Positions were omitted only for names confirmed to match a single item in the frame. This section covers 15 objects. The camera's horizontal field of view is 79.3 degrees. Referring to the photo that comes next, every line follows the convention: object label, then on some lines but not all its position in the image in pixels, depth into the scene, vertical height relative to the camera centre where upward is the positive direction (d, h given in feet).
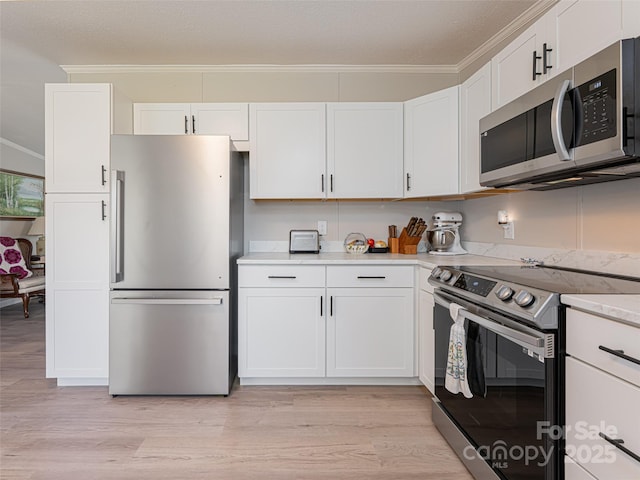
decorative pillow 16.79 -0.91
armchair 16.34 -1.94
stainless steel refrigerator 8.50 -0.65
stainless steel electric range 4.10 -1.50
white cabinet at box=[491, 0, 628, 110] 4.53 +2.79
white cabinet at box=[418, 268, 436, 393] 7.96 -2.05
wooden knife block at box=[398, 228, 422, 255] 10.39 -0.12
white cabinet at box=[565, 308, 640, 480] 3.26 -1.46
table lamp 19.25 +0.36
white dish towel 5.57 -1.72
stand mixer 9.87 +0.15
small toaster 10.52 -0.05
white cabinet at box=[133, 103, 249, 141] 10.08 +3.15
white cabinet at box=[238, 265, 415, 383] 8.88 -1.82
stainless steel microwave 4.11 +1.44
